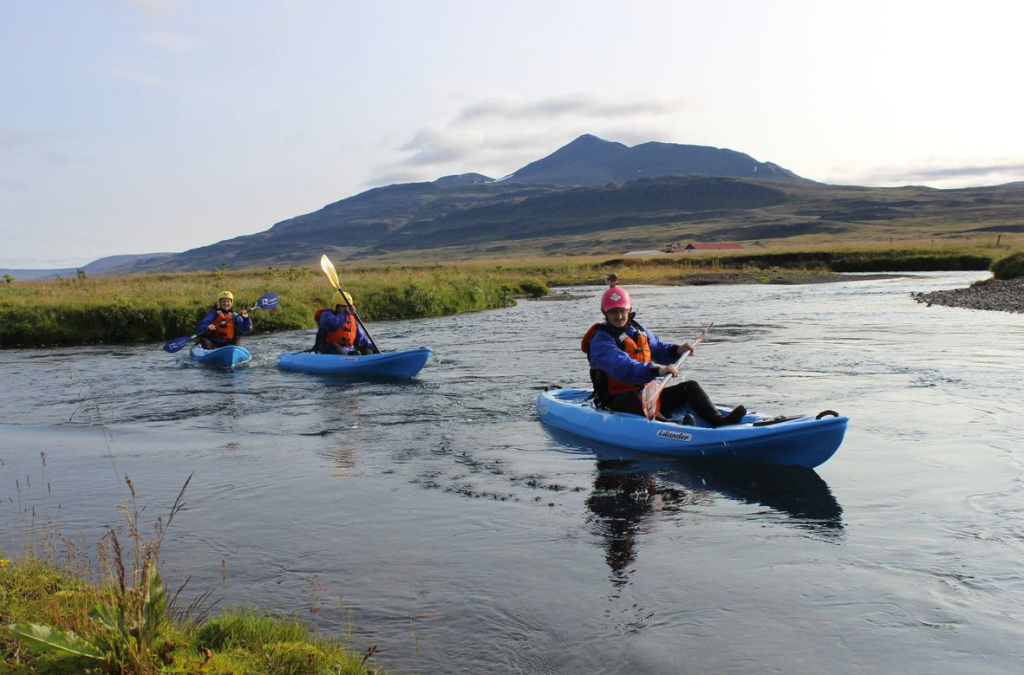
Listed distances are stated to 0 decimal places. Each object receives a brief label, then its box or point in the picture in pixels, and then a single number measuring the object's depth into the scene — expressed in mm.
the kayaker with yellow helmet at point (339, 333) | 15711
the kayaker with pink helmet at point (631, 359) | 9188
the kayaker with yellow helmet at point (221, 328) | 17844
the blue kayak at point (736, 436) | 8039
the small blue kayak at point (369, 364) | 14742
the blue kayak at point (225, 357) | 16938
